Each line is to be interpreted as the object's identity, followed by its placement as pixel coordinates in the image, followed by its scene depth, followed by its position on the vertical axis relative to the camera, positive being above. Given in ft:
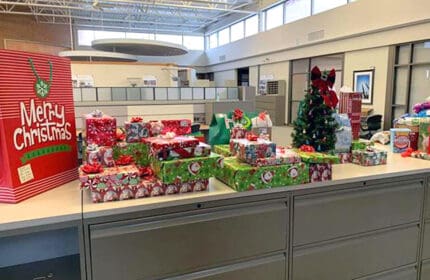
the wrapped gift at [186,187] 4.07 -1.15
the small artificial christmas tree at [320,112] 5.41 -0.28
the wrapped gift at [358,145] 5.99 -0.93
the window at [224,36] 44.98 +8.24
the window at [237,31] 41.37 +8.29
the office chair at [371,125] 21.14 -1.93
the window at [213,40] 48.75 +8.26
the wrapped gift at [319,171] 4.67 -1.09
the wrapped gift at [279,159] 4.36 -0.86
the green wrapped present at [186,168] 3.93 -0.90
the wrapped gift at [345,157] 5.84 -1.11
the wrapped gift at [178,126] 4.74 -0.45
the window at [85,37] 45.34 +8.15
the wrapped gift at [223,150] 5.22 -0.90
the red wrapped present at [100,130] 4.65 -0.50
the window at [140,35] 47.32 +8.73
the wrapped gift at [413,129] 6.55 -0.69
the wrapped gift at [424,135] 6.25 -0.78
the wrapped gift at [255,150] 4.39 -0.75
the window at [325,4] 25.89 +7.42
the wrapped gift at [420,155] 6.08 -1.13
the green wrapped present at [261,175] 4.25 -1.07
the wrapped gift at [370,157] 5.63 -1.07
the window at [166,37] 48.47 +8.59
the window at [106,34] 46.52 +8.79
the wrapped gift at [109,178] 3.77 -0.97
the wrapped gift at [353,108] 6.35 -0.25
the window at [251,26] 38.14 +8.26
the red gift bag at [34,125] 3.62 -0.36
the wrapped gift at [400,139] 6.59 -0.90
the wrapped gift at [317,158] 4.69 -0.90
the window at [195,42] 51.15 +8.22
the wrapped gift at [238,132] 5.33 -0.60
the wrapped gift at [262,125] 5.77 -0.53
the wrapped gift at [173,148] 3.95 -0.63
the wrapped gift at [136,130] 4.73 -0.50
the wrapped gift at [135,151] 4.68 -0.81
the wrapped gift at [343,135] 5.71 -0.69
